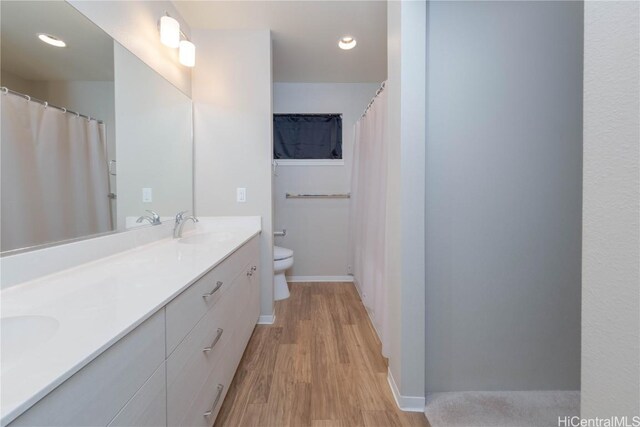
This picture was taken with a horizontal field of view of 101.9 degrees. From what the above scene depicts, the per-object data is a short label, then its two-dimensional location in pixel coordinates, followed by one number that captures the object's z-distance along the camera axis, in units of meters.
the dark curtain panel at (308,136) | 3.08
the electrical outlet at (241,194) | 2.10
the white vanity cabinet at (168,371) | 0.45
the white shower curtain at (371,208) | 1.73
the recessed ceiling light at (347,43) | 2.19
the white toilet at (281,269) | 2.47
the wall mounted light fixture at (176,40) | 1.63
